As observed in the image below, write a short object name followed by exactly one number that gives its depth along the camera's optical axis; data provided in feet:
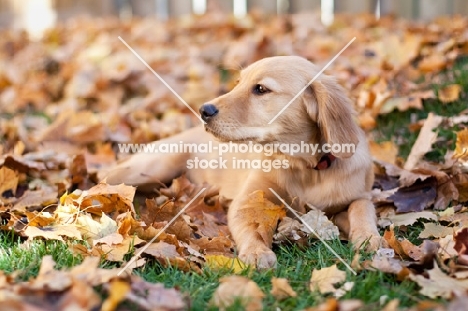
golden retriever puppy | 9.92
